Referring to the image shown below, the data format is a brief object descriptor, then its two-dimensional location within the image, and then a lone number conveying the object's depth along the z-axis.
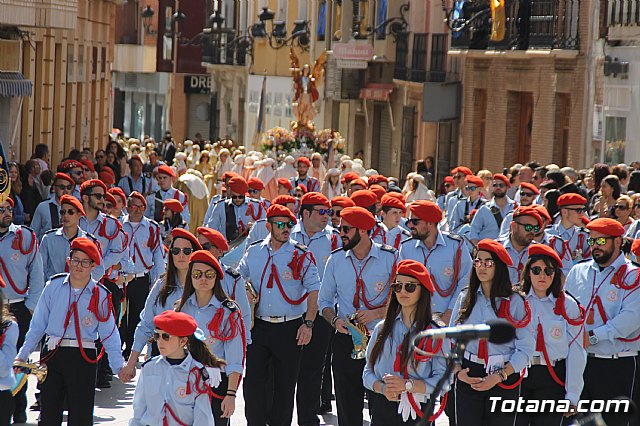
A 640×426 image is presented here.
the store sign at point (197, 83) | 69.69
